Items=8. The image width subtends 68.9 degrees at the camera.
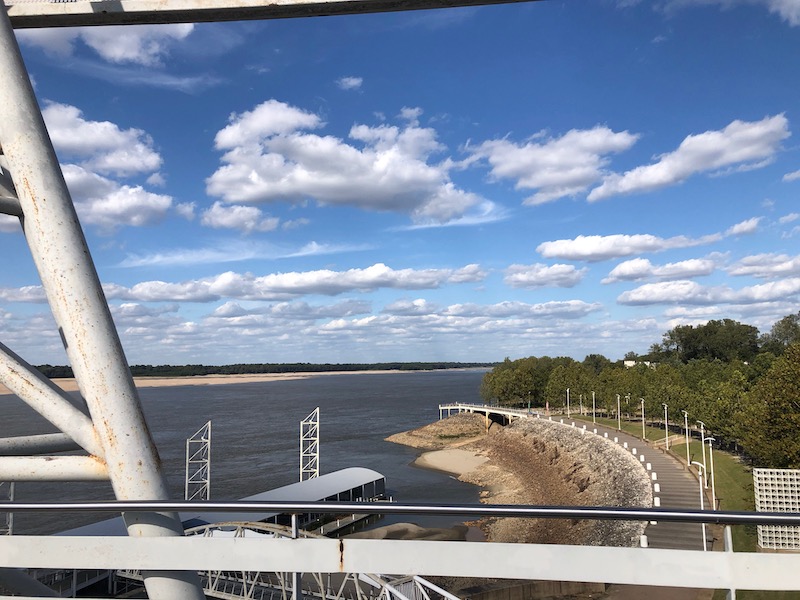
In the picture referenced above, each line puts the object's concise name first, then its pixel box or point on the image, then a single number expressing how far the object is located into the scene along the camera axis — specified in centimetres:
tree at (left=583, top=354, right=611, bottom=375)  14435
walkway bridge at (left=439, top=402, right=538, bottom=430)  8004
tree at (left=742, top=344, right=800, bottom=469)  2933
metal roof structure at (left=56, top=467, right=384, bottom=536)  2357
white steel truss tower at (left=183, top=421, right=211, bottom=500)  3573
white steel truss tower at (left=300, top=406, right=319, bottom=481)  3989
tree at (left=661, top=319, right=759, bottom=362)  11306
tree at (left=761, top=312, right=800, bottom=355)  10342
